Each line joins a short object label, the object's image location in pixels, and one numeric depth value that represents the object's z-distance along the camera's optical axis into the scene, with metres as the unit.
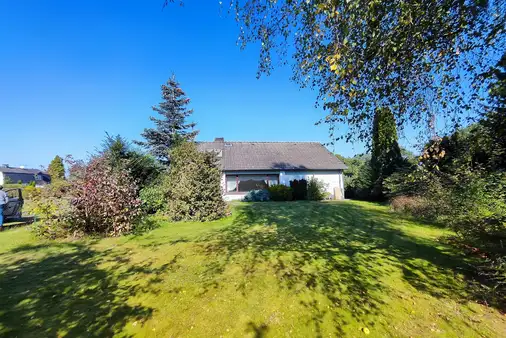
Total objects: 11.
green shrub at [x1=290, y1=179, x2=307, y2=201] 19.48
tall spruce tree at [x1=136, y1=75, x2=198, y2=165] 21.86
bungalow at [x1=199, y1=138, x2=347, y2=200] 21.02
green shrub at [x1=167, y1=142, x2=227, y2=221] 10.04
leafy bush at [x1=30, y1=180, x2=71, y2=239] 7.59
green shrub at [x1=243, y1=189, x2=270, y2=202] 18.98
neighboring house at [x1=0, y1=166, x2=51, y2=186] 54.76
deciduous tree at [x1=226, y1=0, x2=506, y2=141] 3.16
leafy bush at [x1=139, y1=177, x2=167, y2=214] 10.86
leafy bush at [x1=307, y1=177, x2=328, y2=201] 19.14
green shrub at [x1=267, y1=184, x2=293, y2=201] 18.55
